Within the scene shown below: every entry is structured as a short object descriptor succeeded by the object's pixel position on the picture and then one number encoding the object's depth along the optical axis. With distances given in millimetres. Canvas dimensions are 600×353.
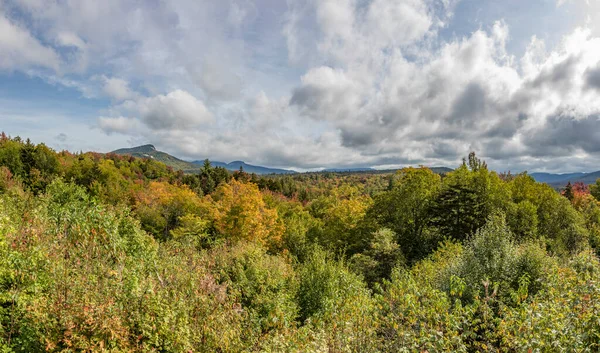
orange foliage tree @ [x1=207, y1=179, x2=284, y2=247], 28000
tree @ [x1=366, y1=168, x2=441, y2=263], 31484
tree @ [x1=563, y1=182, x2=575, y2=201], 57894
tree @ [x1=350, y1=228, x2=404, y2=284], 25172
